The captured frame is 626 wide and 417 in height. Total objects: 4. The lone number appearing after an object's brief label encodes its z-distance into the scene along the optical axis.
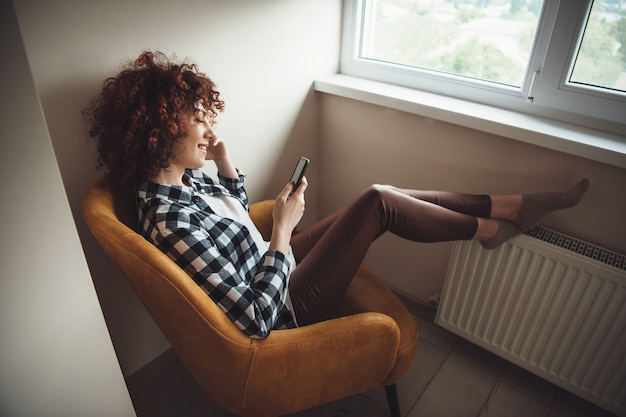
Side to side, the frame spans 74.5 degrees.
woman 0.93
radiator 1.18
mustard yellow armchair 0.84
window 1.21
